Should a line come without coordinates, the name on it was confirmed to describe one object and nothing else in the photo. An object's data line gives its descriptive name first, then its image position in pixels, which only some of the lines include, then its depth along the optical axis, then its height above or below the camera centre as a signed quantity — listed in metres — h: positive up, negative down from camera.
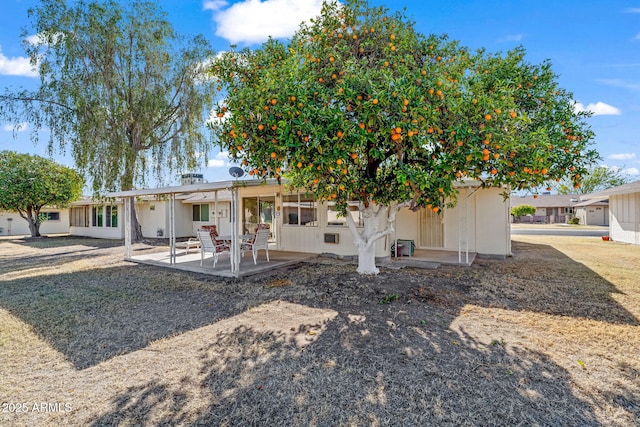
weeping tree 13.88 +5.85
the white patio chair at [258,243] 9.16 -0.74
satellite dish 8.02 +1.15
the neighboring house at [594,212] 32.97 +0.06
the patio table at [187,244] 11.98 -1.14
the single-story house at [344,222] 10.48 -0.23
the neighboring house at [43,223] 24.80 -0.26
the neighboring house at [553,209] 40.56 +0.50
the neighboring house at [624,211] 14.33 +0.05
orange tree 4.93 +1.63
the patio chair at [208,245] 8.92 -0.78
